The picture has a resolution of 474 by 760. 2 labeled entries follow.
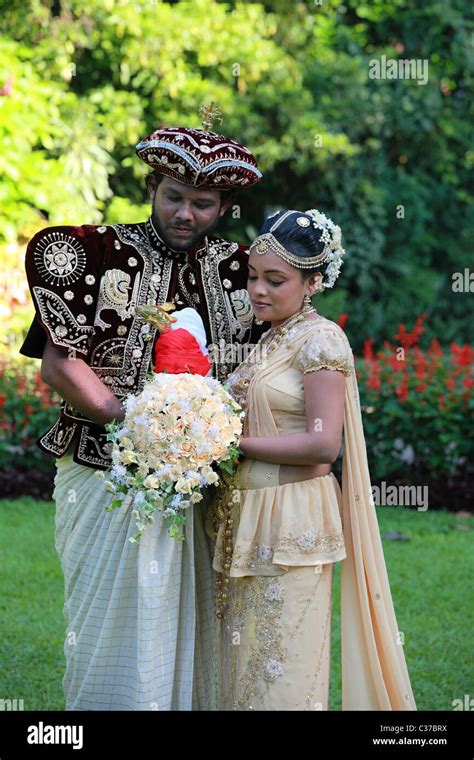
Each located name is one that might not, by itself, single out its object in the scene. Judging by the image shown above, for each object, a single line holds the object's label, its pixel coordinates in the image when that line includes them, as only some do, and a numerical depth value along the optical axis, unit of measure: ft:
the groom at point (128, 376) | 11.07
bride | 10.57
